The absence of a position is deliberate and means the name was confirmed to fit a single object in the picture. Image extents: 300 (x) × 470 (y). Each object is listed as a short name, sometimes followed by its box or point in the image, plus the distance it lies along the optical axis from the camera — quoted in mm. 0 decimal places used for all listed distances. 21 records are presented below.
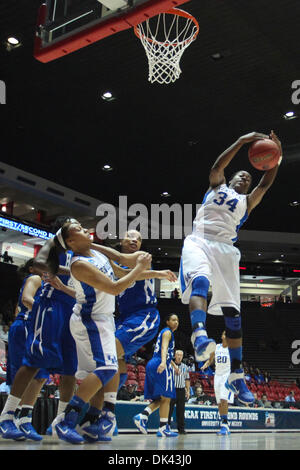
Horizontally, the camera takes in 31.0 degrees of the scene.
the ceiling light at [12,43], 10757
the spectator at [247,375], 17891
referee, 9366
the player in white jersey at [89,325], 3984
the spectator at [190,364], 18181
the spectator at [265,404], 14639
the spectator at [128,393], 10336
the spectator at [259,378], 19811
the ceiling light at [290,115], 13406
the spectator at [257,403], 14572
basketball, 4828
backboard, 5871
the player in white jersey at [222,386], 9731
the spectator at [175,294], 28319
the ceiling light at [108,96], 12695
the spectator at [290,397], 17673
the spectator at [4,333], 13647
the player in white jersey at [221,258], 4613
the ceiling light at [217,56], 10812
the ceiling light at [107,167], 17609
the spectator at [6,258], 20752
